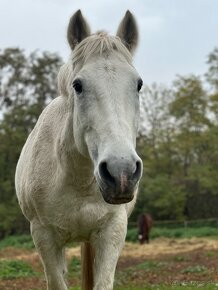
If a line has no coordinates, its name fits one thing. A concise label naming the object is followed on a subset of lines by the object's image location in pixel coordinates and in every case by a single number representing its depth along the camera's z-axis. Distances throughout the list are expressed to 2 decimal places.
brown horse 27.59
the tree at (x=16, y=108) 37.59
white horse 3.71
